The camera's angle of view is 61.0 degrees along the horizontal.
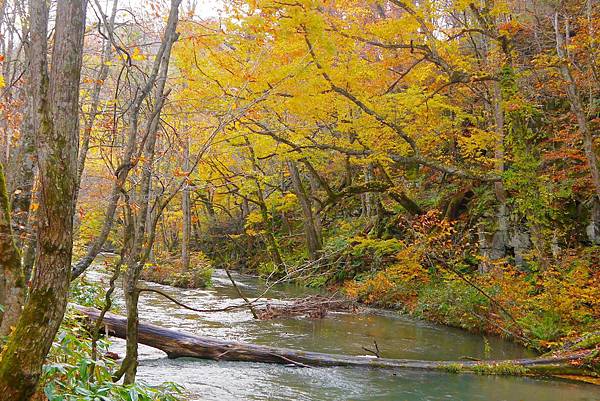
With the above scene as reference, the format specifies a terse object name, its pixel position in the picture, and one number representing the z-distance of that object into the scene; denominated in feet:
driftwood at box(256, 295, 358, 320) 36.89
